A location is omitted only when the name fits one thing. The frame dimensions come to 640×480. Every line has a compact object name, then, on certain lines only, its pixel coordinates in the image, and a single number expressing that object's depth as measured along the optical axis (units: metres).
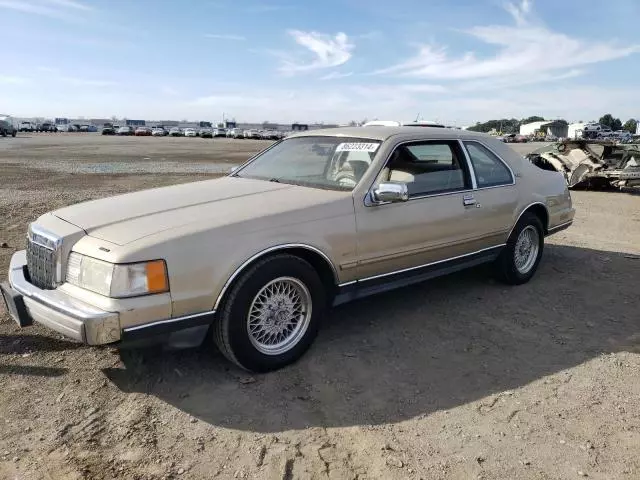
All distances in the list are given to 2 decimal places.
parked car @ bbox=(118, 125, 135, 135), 81.91
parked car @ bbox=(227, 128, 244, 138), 82.25
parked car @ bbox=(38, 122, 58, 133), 90.53
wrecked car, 13.44
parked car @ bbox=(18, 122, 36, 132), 89.12
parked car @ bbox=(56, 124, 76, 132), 99.50
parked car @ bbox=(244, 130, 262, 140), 77.00
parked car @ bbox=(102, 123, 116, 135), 79.20
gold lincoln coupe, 3.10
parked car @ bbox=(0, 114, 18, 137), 50.97
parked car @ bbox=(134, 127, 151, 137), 78.57
